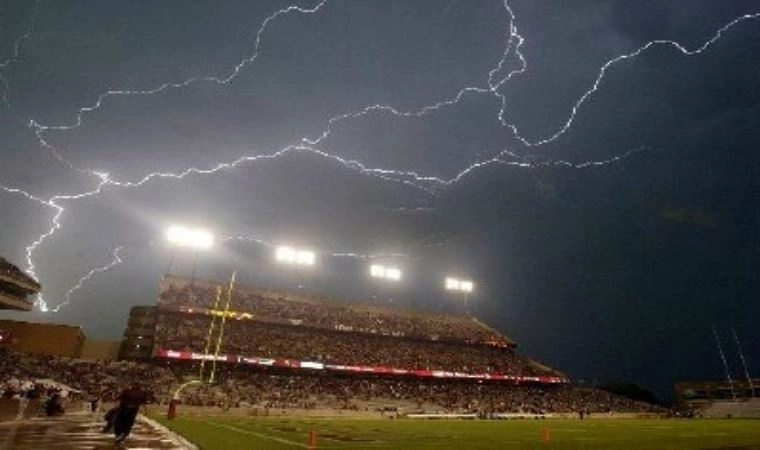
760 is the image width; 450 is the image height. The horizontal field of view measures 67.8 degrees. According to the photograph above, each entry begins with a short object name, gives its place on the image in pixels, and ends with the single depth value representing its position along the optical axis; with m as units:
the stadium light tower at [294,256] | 68.81
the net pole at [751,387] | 85.33
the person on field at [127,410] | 14.39
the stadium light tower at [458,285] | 82.50
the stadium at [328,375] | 28.45
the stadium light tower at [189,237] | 56.28
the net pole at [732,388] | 87.56
